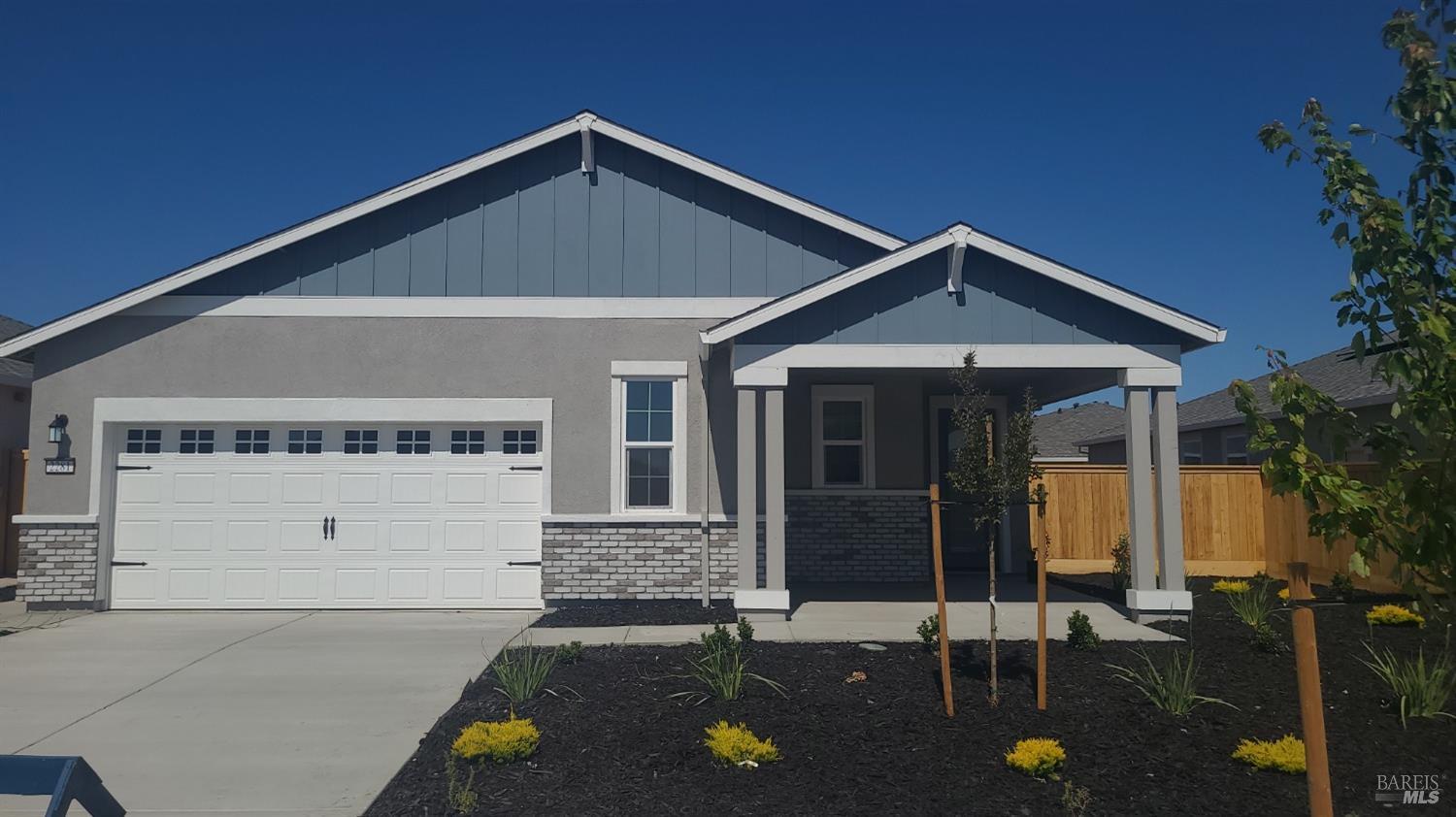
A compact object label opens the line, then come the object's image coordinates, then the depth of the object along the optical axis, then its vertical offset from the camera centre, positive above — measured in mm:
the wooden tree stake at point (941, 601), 6749 -777
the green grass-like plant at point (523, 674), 7207 -1426
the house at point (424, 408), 12156 +1103
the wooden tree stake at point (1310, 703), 3746 -861
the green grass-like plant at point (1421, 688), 6465 -1364
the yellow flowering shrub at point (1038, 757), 5633 -1587
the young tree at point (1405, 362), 3229 +444
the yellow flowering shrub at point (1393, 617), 9547 -1276
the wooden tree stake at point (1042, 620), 6793 -928
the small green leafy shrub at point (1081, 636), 8531 -1291
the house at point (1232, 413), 14961 +1457
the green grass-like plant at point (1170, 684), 6656 -1429
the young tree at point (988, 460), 6848 +234
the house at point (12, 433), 15883 +1100
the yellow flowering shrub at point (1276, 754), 5605 -1579
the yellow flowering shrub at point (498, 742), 5906 -1559
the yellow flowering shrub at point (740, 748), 5875 -1592
